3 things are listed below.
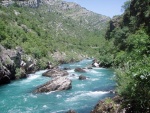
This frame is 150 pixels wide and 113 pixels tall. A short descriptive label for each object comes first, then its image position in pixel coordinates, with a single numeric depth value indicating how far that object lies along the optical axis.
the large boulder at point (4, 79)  35.61
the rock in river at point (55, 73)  41.66
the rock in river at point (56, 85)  29.27
